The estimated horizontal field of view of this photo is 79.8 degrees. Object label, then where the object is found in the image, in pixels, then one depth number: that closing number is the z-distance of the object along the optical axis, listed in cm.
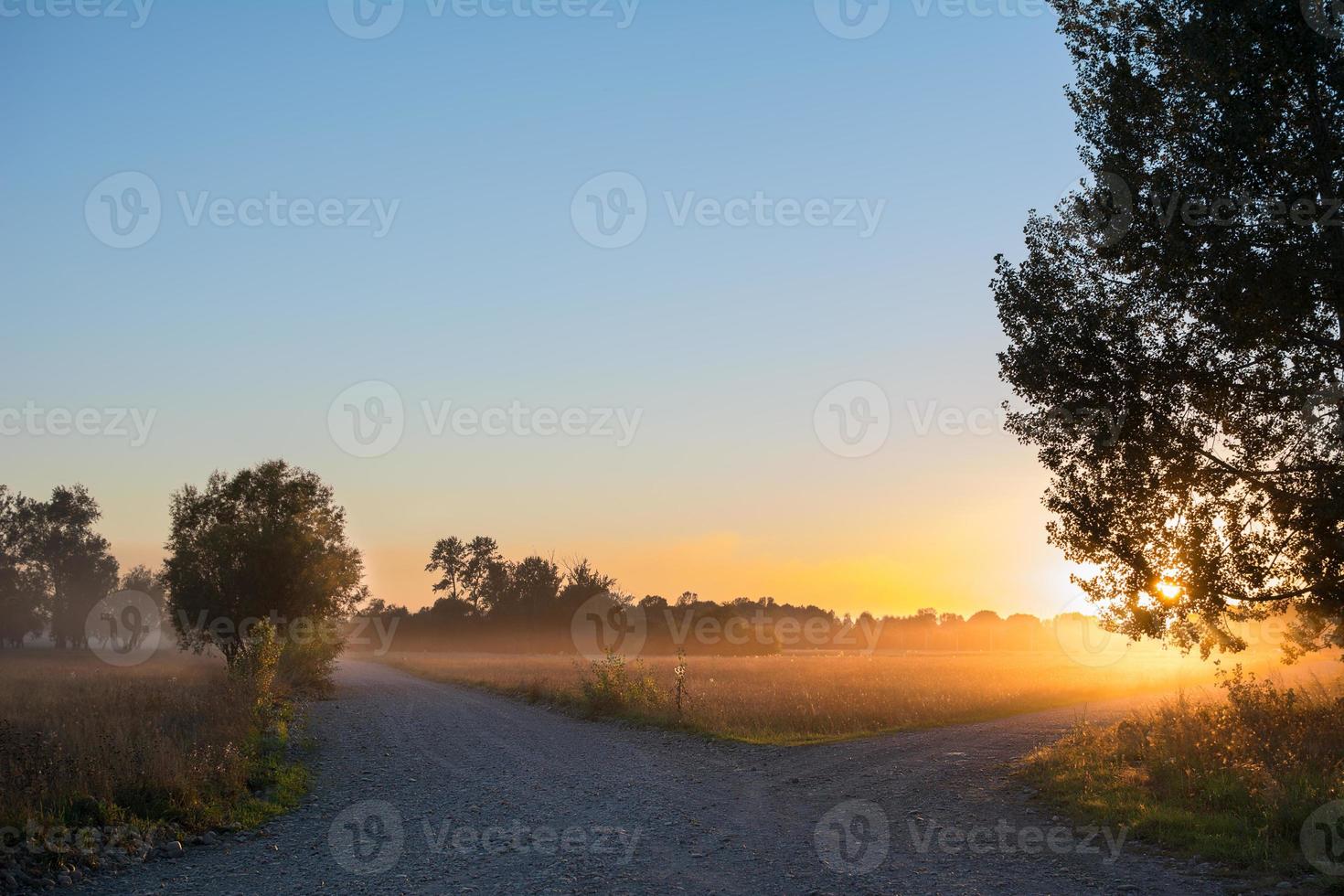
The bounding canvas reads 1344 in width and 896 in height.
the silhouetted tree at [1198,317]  1205
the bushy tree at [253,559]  3412
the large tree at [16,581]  8094
